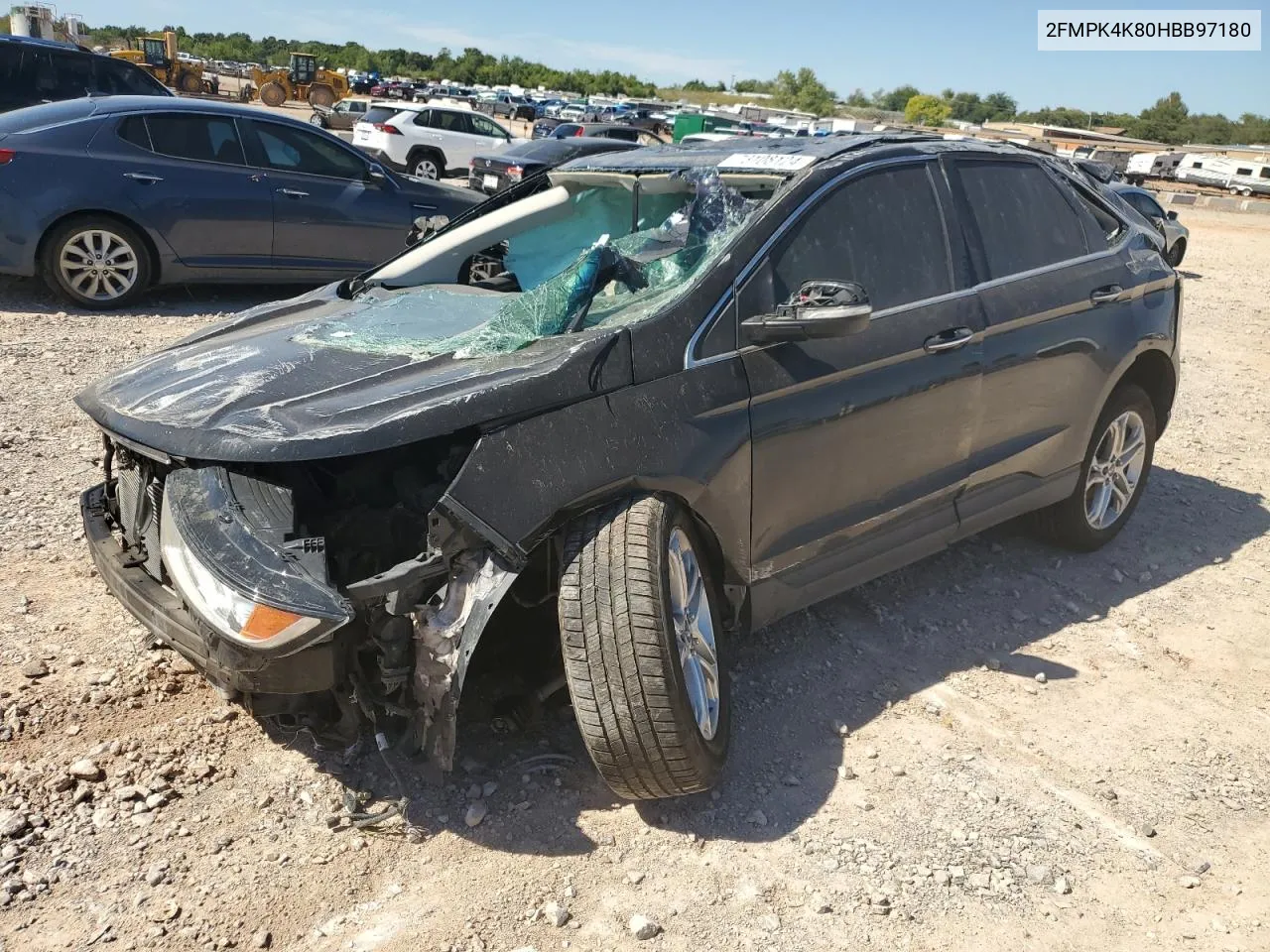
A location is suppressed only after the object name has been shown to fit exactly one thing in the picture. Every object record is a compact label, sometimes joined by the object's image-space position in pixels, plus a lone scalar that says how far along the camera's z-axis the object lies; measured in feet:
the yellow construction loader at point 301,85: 151.33
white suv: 75.10
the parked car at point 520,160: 50.29
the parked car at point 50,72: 35.22
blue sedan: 24.85
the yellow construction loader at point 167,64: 132.77
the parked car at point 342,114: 112.37
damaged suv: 8.75
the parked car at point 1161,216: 39.99
